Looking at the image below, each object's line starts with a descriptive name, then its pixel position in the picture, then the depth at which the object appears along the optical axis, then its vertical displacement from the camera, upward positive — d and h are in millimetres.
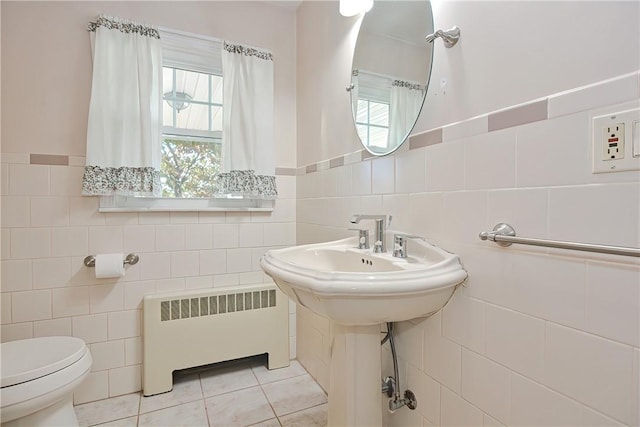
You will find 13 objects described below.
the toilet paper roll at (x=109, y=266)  1679 -304
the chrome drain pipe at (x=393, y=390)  1237 -703
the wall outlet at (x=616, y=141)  641 +135
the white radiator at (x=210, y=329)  1794 -708
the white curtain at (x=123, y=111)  1671 +493
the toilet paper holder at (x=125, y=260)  1695 -284
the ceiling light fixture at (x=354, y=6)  1463 +892
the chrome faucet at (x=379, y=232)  1290 -98
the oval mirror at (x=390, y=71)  1186 +543
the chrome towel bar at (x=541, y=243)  623 -78
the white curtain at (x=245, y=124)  1971 +496
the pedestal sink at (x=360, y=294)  856 -239
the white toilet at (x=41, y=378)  1204 -659
